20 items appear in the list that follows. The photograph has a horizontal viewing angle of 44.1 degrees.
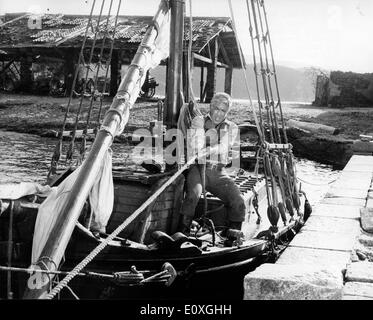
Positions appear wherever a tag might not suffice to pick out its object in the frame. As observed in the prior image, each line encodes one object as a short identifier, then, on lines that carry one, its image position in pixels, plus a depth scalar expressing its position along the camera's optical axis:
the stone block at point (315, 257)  4.44
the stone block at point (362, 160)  12.22
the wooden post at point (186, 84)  6.70
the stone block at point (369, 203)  6.97
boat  3.90
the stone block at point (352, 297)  3.65
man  6.10
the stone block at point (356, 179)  9.17
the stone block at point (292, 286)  3.43
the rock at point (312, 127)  22.09
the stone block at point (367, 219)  5.88
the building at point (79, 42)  24.77
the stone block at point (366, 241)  5.41
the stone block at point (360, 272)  4.09
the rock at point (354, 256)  4.76
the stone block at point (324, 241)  4.97
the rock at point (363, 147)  14.18
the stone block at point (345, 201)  7.24
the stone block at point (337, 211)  6.47
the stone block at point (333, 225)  5.64
